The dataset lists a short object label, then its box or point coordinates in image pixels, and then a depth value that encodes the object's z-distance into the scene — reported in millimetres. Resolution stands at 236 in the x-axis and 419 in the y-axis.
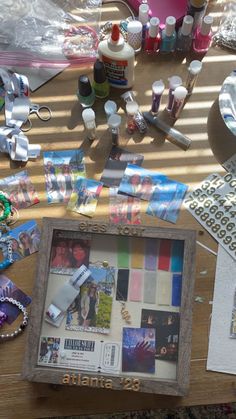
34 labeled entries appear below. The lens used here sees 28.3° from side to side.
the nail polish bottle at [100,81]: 980
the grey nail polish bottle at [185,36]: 1021
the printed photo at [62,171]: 990
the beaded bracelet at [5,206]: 964
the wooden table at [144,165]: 868
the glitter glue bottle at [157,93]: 990
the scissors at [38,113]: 1042
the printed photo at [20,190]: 985
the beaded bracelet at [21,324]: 902
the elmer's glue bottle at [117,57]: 975
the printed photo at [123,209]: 964
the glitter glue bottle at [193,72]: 994
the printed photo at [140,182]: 984
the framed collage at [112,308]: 846
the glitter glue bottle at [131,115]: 997
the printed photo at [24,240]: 954
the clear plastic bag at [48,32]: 1081
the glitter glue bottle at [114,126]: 982
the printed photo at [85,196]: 974
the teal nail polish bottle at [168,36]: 1021
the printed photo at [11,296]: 919
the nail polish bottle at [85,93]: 983
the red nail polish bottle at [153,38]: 1023
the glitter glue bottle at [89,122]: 989
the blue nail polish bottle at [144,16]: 1034
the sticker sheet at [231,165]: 992
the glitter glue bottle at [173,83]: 989
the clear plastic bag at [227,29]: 1070
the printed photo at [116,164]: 994
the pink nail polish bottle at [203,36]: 1018
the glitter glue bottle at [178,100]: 973
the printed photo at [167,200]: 965
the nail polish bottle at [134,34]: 1025
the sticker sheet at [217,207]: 945
